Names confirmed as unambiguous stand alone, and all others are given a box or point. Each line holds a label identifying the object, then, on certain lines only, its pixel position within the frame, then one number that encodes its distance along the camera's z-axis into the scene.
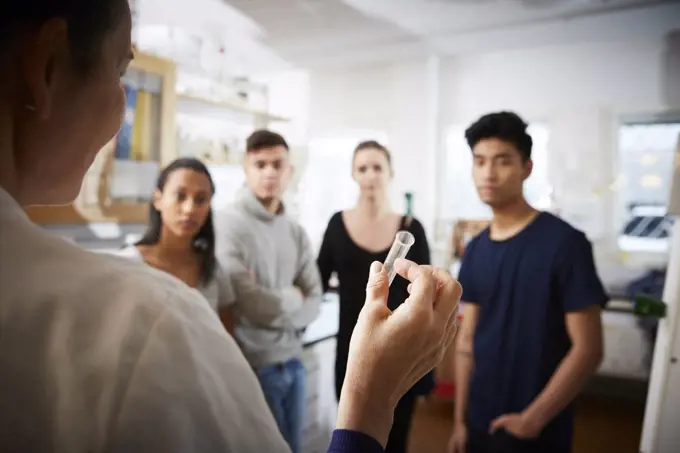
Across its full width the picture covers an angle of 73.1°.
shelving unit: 1.78
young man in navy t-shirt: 0.76
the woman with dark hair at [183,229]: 0.89
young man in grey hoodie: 0.98
